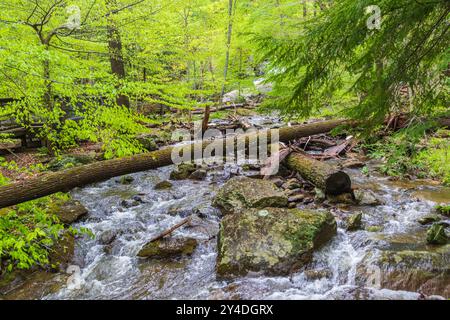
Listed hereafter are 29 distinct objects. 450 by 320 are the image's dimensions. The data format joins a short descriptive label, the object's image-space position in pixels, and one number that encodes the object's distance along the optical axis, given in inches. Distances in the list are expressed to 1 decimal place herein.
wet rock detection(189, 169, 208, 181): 362.0
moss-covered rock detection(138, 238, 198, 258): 210.1
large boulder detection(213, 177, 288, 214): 258.7
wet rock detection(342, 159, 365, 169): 359.6
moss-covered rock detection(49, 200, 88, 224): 255.8
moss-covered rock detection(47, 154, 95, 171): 370.2
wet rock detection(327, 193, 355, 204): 268.7
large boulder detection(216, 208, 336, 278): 183.5
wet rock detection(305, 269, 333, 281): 177.5
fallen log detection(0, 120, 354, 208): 184.4
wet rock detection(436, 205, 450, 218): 232.0
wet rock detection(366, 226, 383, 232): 219.8
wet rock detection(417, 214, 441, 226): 223.9
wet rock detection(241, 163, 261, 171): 376.8
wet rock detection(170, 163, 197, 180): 363.6
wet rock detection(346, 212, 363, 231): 222.4
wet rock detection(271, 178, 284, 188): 312.2
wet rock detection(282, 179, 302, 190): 305.5
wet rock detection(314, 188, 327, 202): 275.7
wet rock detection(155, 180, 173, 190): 334.6
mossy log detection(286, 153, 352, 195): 276.8
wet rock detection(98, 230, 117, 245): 229.6
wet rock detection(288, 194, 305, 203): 277.7
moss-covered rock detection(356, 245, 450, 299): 160.7
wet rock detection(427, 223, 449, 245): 192.5
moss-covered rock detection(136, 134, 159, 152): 431.8
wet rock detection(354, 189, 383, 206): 262.2
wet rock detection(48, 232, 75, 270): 200.1
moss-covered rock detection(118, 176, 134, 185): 355.3
